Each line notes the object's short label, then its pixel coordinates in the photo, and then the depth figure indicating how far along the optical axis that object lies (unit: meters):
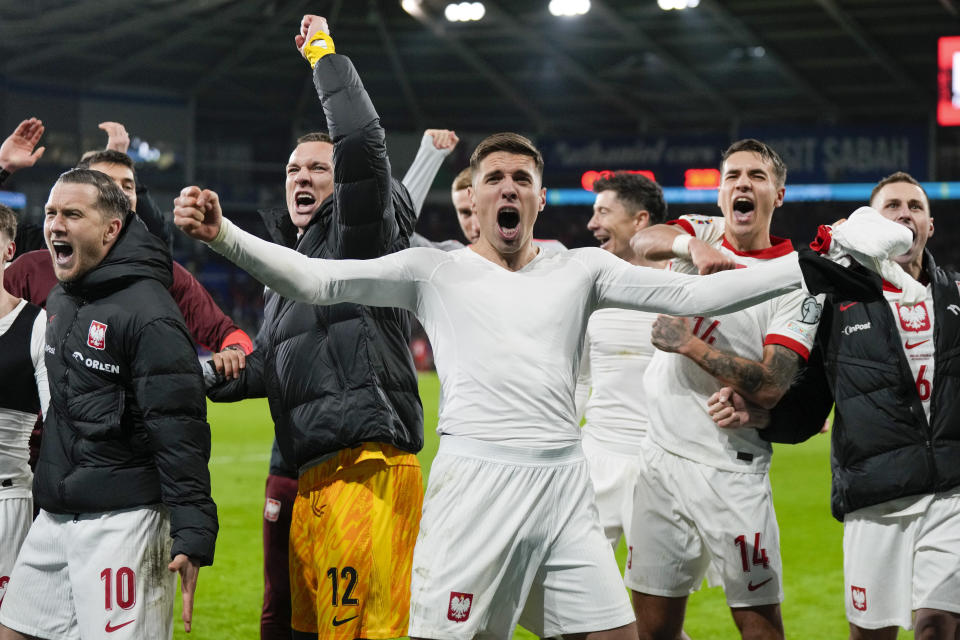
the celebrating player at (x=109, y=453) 3.49
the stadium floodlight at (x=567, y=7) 26.53
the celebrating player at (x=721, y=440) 4.30
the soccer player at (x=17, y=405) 4.04
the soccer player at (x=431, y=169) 6.14
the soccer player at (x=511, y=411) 3.33
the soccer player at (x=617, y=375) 5.21
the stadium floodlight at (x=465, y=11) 27.92
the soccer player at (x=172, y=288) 4.82
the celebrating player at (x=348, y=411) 3.85
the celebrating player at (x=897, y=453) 4.14
